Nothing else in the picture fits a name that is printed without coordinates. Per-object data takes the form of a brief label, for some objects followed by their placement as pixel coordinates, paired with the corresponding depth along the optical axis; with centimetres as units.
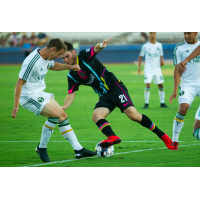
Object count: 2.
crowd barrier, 7062
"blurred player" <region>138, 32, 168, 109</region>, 2406
